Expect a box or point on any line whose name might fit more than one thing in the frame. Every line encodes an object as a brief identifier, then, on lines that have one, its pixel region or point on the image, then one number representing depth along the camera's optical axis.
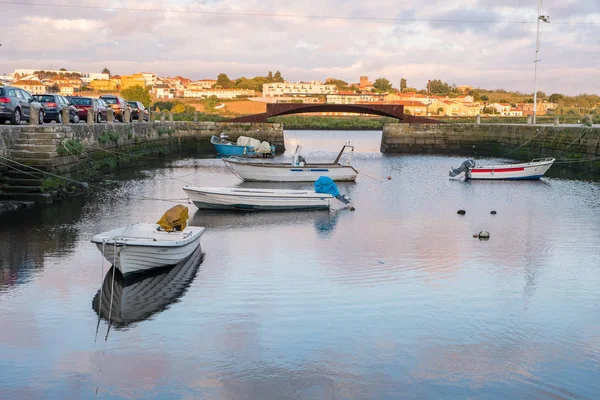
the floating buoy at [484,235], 19.80
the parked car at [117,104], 44.62
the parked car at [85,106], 37.28
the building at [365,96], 189.88
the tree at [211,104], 145.00
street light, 54.36
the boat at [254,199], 23.97
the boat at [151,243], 14.08
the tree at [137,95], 115.69
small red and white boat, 36.12
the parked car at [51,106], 30.44
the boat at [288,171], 34.09
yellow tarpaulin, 15.71
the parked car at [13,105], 25.14
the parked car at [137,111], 49.50
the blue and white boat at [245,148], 52.44
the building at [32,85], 176.12
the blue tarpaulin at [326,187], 25.62
